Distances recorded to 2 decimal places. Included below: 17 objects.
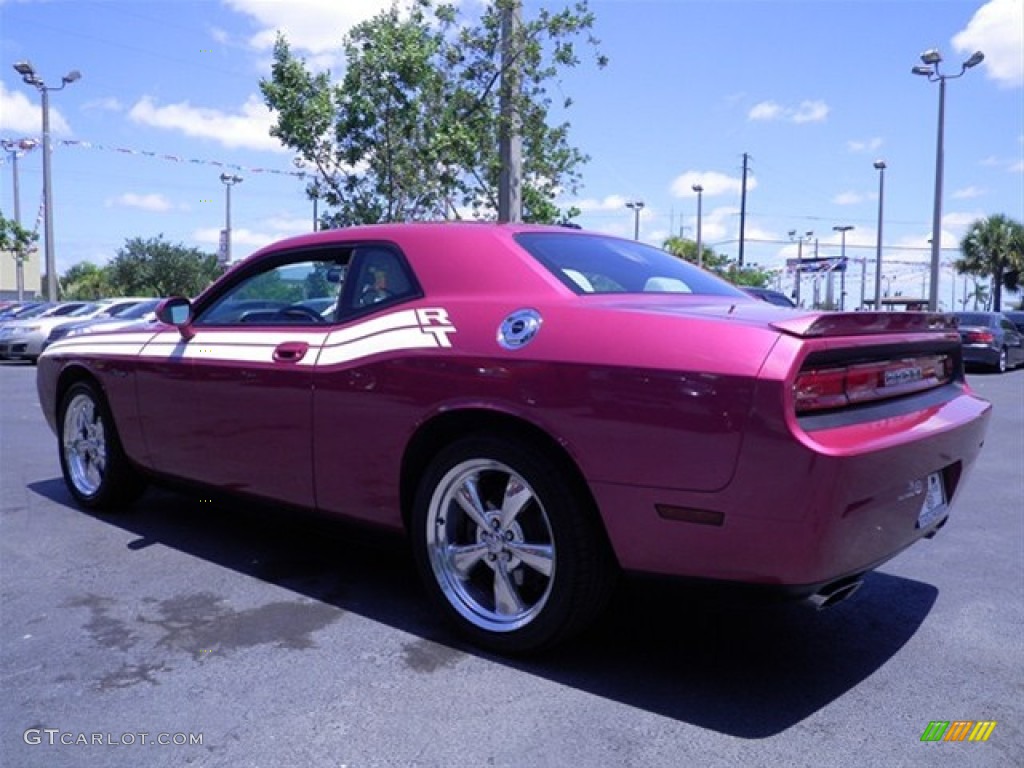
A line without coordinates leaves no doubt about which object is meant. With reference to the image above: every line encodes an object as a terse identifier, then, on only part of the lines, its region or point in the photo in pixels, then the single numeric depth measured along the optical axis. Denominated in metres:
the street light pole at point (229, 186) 40.69
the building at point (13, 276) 72.06
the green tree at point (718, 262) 59.56
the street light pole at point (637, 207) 47.66
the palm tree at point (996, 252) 40.41
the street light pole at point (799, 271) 40.84
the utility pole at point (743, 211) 48.69
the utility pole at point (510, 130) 11.10
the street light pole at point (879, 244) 35.31
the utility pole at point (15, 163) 27.70
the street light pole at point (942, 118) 22.53
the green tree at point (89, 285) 63.14
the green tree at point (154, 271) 54.75
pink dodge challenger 2.57
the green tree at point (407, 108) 11.37
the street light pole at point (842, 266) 45.54
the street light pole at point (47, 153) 26.28
